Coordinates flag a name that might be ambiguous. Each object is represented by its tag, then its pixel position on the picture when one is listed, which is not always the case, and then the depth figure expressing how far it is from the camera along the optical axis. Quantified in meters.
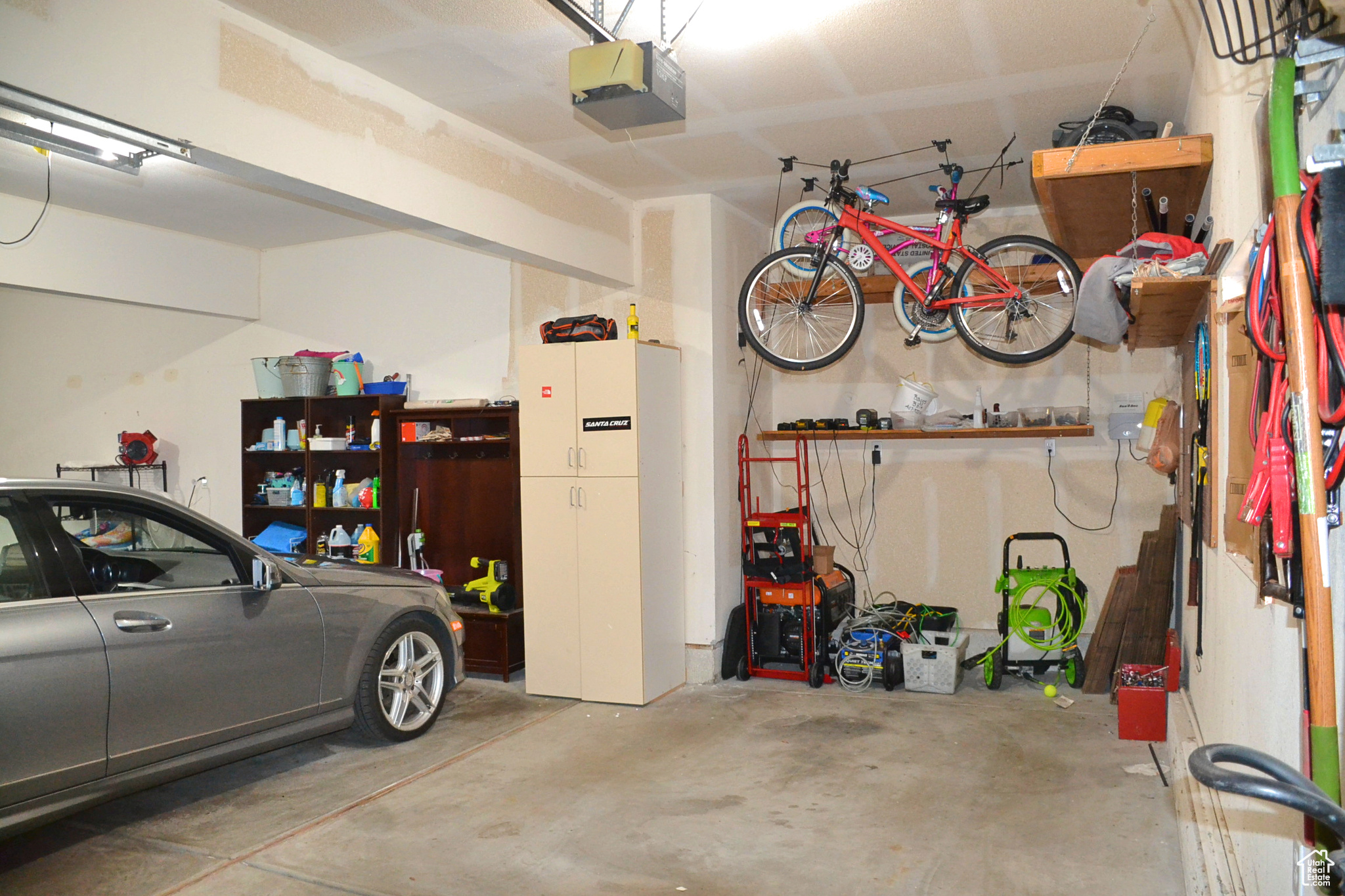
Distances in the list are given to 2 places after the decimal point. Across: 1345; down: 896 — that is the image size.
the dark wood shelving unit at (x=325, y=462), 6.06
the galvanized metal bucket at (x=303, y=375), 6.20
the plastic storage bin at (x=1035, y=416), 5.52
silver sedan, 2.88
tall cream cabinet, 5.00
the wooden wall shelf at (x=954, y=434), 5.40
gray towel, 3.07
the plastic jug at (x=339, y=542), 6.18
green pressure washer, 5.25
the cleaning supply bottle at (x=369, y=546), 6.08
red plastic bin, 4.25
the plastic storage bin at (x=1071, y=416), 5.42
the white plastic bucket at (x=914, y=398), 5.71
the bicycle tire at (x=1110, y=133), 3.62
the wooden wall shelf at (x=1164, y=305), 2.79
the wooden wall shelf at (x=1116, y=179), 3.19
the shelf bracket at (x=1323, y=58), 1.38
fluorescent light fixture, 2.63
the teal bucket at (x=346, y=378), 6.25
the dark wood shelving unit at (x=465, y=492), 5.92
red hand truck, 5.46
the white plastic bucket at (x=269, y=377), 6.31
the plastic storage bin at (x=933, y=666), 5.14
